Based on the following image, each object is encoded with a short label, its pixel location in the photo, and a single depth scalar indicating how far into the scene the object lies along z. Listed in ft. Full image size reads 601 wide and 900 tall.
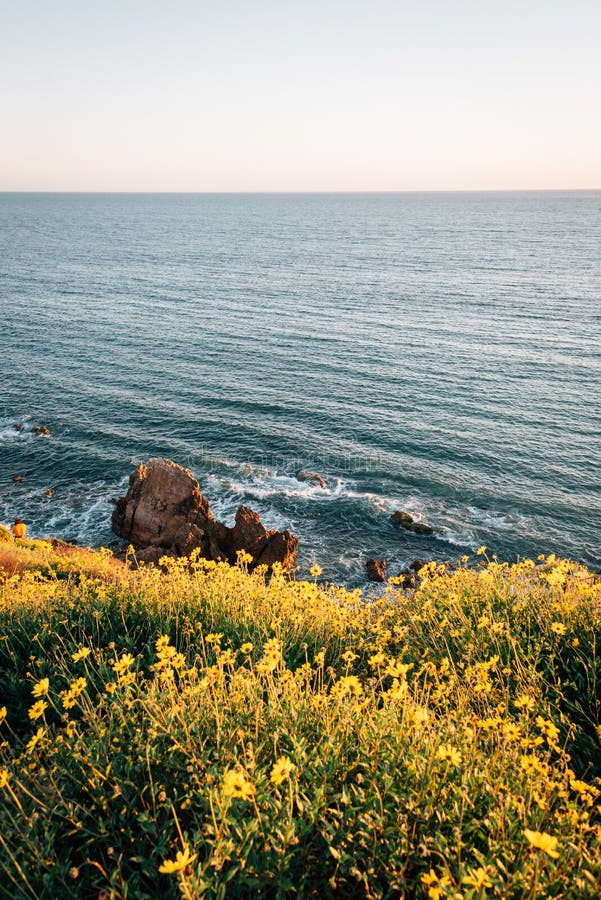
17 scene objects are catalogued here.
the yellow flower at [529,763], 14.22
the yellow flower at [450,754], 12.80
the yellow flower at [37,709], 15.37
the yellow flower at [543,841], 9.58
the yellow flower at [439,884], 11.14
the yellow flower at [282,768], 12.01
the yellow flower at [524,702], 16.76
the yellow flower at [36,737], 15.08
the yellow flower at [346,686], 15.89
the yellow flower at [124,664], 17.16
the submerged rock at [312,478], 115.41
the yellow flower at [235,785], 11.35
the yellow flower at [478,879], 11.05
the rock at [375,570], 90.17
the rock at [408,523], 100.68
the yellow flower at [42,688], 16.02
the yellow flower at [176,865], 10.14
